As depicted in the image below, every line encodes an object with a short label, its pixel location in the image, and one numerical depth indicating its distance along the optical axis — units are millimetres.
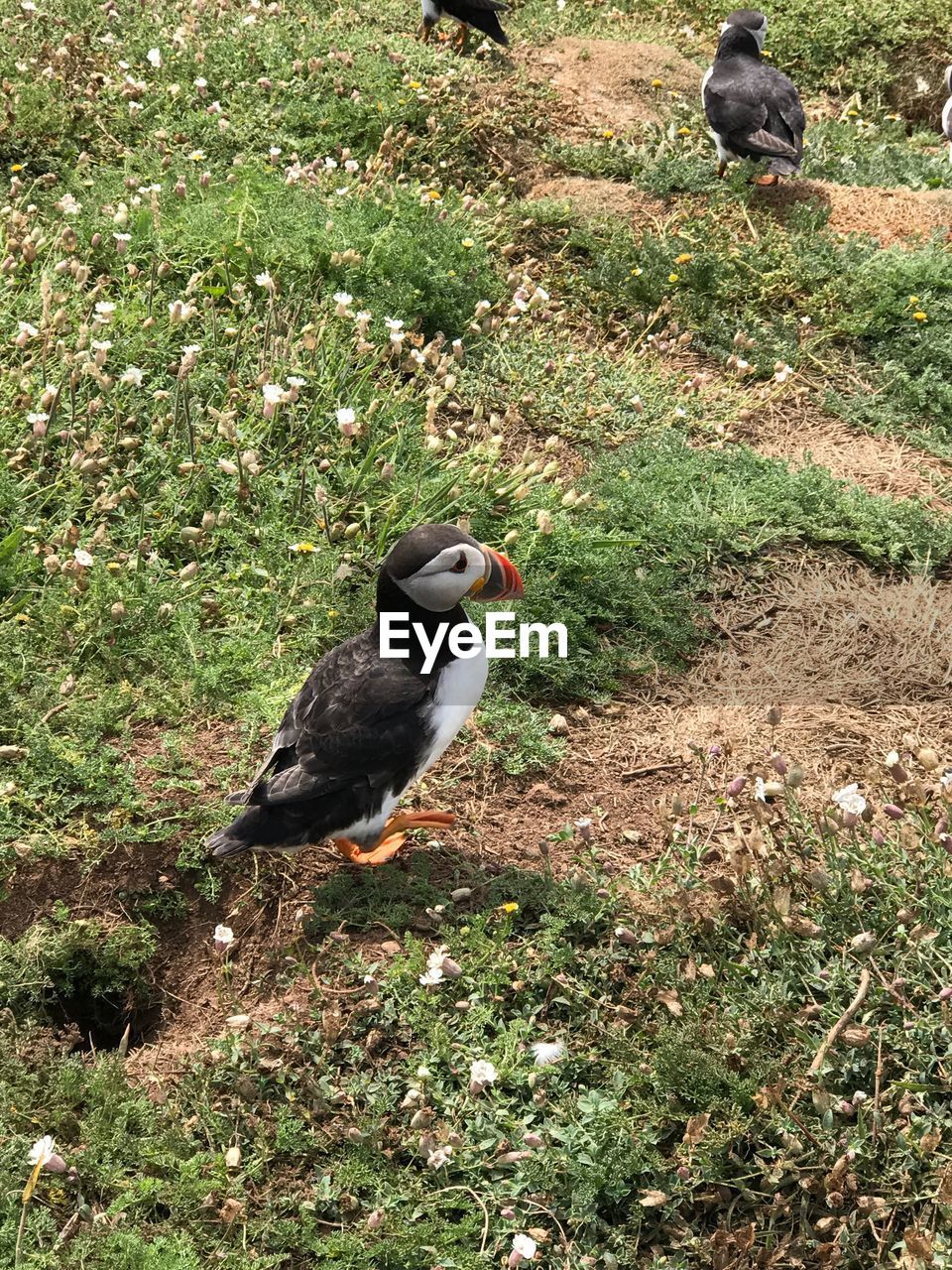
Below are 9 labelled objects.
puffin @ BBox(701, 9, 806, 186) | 8336
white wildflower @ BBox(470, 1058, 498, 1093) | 3465
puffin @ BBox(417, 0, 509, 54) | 9625
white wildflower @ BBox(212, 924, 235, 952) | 3732
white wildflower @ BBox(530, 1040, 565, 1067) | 3604
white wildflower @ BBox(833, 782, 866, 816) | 3504
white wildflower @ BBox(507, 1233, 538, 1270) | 3105
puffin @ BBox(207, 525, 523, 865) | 3859
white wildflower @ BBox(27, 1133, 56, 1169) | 3174
